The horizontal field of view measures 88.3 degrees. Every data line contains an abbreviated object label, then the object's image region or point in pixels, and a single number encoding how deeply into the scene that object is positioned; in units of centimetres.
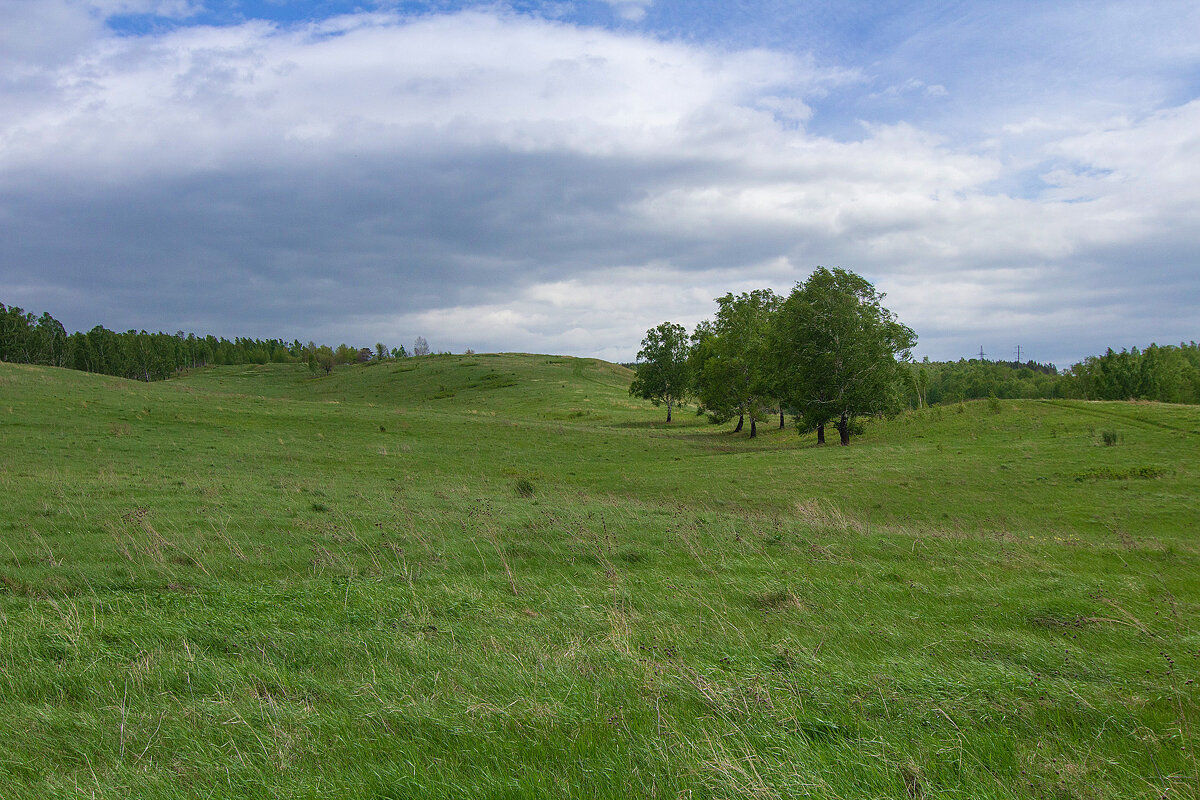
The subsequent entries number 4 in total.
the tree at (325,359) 16234
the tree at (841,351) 4650
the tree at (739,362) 5844
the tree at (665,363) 7662
